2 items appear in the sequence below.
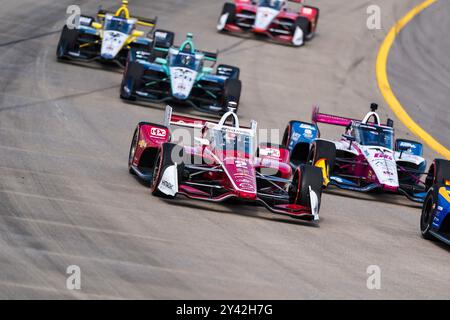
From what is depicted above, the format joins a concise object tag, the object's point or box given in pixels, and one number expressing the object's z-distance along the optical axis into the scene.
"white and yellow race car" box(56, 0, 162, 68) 29.05
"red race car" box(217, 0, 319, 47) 35.78
